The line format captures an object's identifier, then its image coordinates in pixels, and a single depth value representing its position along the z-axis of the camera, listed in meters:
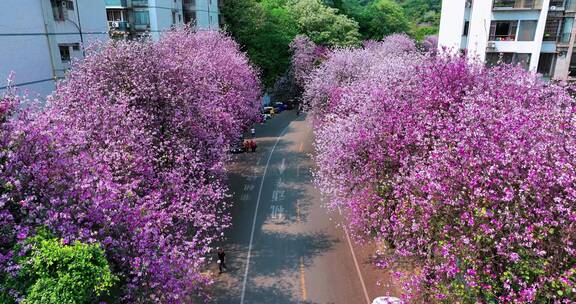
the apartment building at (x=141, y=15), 43.50
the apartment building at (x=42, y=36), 22.68
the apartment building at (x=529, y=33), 30.39
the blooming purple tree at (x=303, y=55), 61.56
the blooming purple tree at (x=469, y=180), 9.74
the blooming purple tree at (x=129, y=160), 11.12
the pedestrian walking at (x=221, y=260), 21.80
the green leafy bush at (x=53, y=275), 9.23
